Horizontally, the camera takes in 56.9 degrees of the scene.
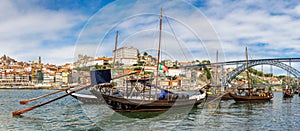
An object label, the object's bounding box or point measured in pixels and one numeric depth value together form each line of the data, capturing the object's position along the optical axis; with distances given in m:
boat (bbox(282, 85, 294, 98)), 45.44
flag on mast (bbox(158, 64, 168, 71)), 17.89
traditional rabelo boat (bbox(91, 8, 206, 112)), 16.72
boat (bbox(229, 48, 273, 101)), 32.88
